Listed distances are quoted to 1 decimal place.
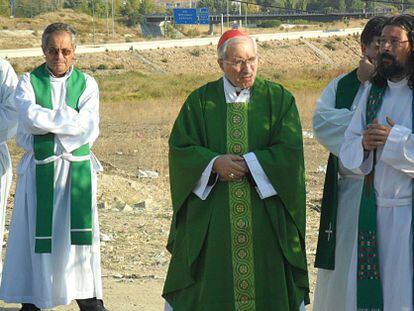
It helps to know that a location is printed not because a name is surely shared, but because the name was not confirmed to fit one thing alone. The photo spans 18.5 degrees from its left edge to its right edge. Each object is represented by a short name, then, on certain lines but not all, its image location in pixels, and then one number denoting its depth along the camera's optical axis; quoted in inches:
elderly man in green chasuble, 307.2
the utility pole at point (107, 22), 4209.4
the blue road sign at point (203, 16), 4312.4
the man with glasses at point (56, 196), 381.0
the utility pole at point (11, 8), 4647.1
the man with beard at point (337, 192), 326.5
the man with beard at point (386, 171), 279.8
